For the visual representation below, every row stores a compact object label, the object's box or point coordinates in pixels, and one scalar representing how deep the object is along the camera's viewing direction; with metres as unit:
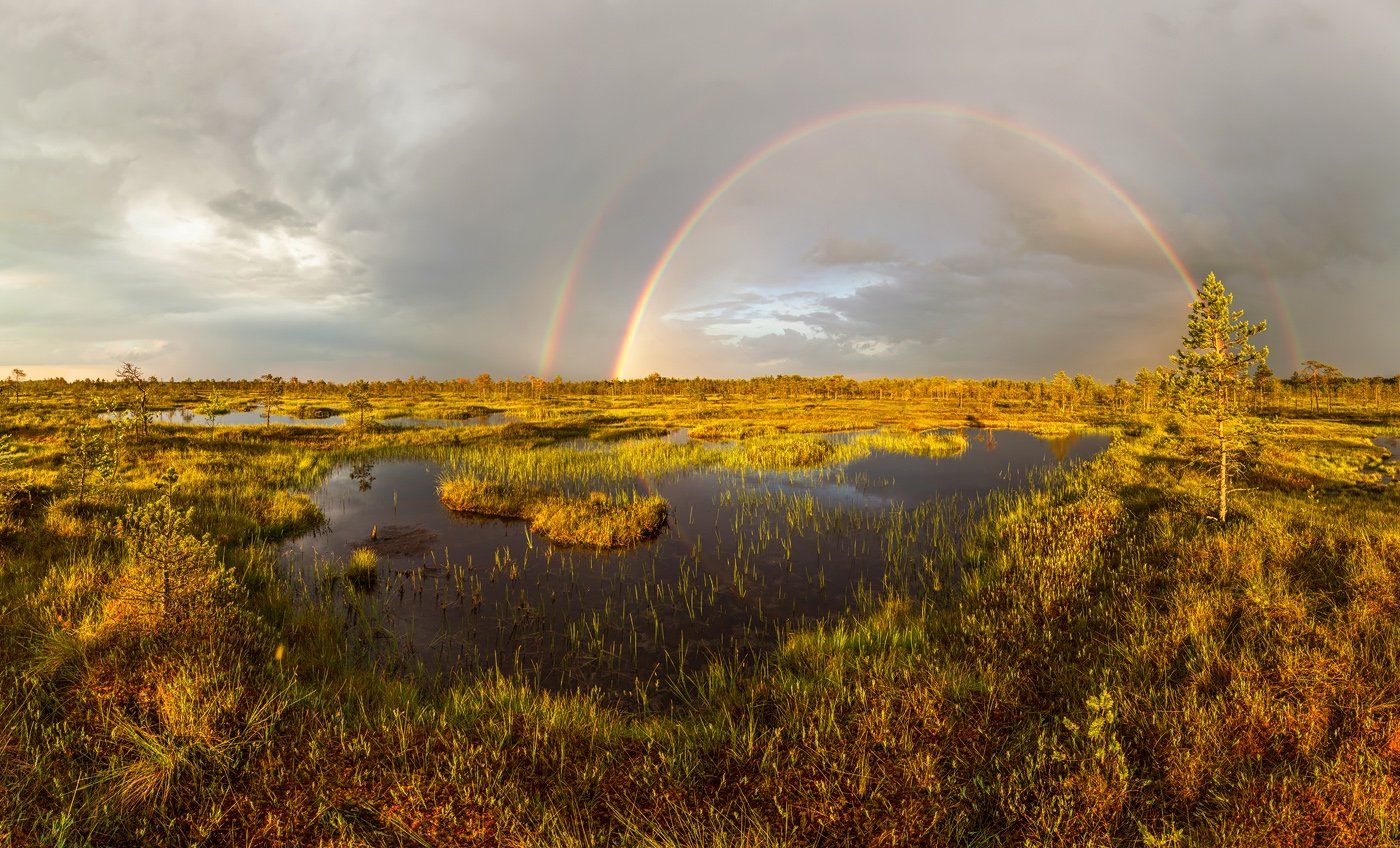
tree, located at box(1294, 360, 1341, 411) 98.25
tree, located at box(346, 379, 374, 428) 51.13
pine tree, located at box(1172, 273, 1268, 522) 15.10
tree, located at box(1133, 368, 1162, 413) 98.12
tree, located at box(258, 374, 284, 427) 106.25
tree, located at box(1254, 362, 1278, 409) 119.34
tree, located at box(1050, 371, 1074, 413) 119.52
